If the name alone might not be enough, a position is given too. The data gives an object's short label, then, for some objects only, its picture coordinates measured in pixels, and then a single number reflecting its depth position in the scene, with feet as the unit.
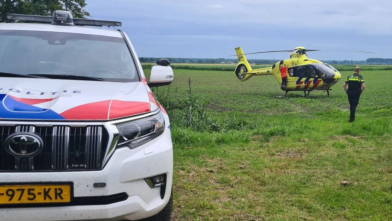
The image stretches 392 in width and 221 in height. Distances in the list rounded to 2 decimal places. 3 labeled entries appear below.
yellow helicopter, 78.18
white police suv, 8.72
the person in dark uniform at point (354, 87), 40.35
